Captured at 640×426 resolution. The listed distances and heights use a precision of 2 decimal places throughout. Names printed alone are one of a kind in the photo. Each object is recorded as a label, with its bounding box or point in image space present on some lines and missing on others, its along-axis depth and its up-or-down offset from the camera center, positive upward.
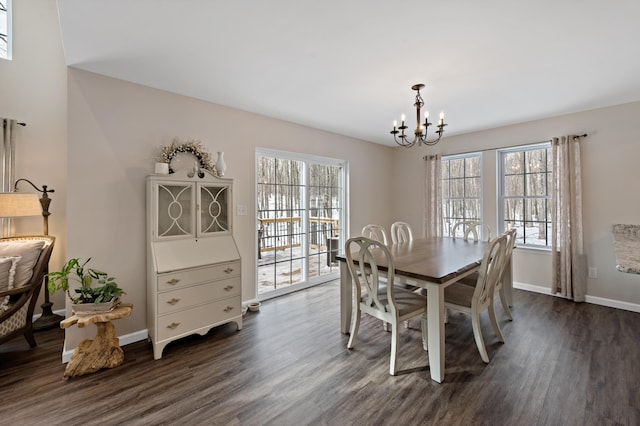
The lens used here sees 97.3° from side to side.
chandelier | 2.59 +0.87
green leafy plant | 2.18 -0.54
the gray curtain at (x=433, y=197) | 4.87 +0.29
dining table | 2.04 -0.45
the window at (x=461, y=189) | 4.63 +0.42
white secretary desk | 2.45 -0.40
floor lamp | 2.47 +0.07
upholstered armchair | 2.31 -0.56
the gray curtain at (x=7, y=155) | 2.94 +0.65
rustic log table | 2.14 -1.05
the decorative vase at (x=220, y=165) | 3.02 +0.54
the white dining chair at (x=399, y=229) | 3.99 -0.24
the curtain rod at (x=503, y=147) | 3.60 +1.00
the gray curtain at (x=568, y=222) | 3.60 -0.12
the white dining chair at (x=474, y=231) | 3.94 -0.28
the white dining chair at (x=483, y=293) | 2.21 -0.70
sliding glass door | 3.79 -0.06
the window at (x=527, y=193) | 4.06 +0.30
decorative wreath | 2.79 +0.66
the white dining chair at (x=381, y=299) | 2.17 -0.73
